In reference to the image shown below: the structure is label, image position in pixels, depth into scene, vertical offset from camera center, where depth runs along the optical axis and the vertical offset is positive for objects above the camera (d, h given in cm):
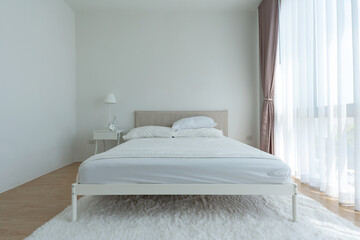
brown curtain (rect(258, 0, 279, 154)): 311 +87
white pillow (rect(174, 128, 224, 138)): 301 -20
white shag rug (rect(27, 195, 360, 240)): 132 -73
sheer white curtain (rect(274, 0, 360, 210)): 179 +25
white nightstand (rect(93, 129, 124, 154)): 332 -24
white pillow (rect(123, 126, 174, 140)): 302 -19
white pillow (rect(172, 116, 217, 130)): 325 -6
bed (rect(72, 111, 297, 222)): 151 -42
